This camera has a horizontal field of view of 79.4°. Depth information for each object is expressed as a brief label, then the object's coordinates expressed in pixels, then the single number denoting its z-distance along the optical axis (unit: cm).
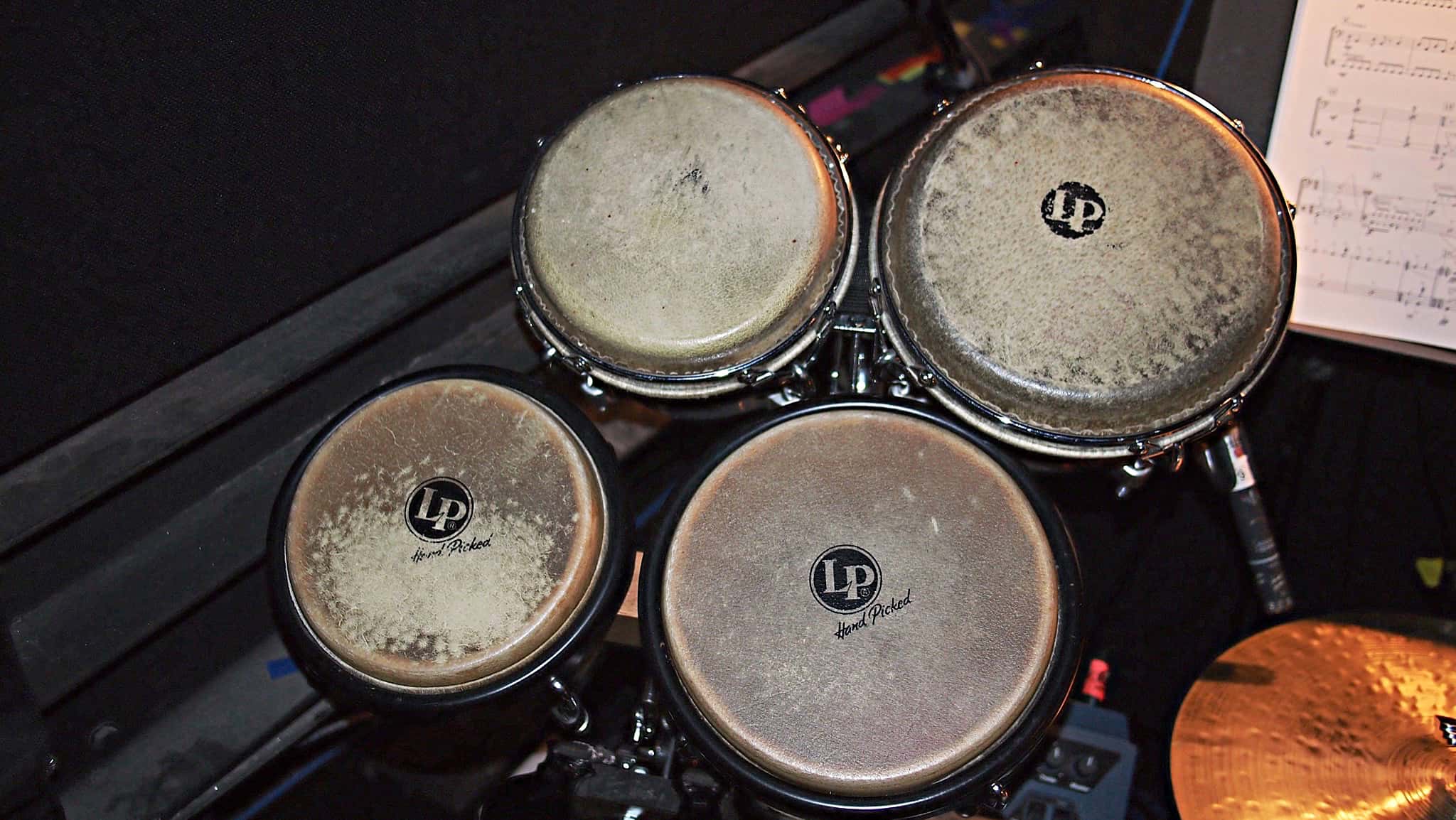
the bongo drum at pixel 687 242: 119
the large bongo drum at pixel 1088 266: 110
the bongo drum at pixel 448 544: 110
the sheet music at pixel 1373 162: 150
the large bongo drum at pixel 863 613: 98
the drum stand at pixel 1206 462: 127
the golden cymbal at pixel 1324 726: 117
